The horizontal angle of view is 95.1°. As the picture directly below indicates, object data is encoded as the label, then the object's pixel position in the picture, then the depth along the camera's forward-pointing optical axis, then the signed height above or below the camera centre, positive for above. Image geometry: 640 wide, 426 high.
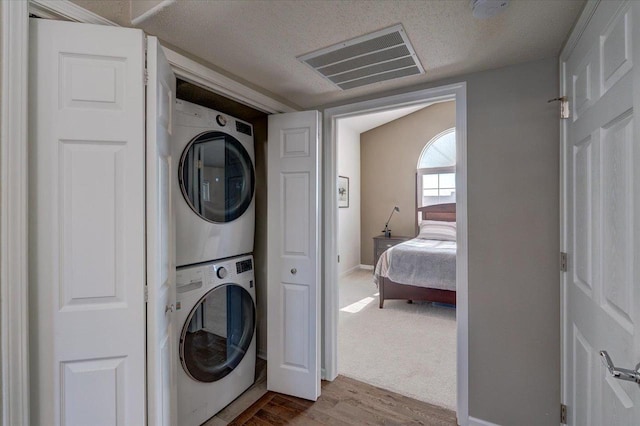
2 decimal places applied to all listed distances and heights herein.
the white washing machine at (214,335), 1.73 -0.82
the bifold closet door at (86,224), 1.05 -0.04
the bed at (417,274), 3.66 -0.80
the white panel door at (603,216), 0.85 -0.01
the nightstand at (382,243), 5.50 -0.57
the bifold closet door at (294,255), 2.12 -0.31
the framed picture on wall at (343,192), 5.88 +0.44
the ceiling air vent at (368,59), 1.47 +0.87
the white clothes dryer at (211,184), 1.73 +0.20
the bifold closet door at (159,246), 1.18 -0.14
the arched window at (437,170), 5.81 +0.86
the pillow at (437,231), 4.91 -0.31
